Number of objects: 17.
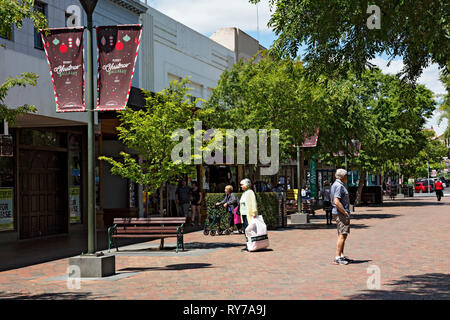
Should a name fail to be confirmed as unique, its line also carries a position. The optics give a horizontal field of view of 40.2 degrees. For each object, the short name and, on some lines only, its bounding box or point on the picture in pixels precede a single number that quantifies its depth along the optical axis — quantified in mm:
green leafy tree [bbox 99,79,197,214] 14898
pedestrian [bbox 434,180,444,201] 45938
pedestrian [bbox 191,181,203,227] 24516
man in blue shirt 11492
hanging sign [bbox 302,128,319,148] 23742
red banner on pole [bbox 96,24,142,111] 10977
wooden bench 14195
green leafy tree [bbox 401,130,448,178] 61984
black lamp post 10703
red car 79206
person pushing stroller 18953
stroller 19516
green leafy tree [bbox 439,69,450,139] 32362
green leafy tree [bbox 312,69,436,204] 36503
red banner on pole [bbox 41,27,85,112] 10953
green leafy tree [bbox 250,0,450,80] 7574
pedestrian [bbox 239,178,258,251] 14773
